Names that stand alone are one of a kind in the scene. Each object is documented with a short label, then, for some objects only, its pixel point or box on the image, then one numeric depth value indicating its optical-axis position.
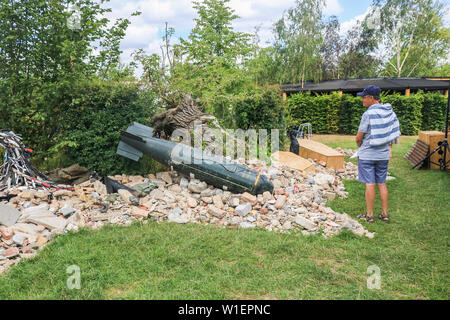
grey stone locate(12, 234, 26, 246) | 3.86
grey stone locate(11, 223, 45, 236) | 4.09
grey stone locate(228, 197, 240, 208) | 5.12
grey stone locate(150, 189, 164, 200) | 5.30
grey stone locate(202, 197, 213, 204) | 5.25
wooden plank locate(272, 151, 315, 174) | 7.33
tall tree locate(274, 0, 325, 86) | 19.44
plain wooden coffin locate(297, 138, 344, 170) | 8.30
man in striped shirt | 4.49
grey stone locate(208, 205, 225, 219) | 4.82
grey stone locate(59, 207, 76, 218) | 4.62
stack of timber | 8.14
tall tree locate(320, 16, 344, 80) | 28.83
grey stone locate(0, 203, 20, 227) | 4.22
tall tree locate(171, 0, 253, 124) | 9.30
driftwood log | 6.78
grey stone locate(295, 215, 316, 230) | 4.43
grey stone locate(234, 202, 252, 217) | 4.87
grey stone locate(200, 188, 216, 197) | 5.41
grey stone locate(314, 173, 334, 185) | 6.49
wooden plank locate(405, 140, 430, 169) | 8.37
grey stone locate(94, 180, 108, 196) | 5.52
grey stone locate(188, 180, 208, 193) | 5.54
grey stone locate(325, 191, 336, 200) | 5.96
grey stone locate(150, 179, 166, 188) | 5.81
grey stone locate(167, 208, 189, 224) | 4.67
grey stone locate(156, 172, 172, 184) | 6.06
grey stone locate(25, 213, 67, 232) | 4.27
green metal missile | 5.46
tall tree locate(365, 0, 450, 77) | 24.77
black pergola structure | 18.25
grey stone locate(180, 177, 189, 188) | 5.82
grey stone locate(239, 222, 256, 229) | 4.55
